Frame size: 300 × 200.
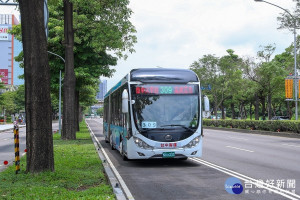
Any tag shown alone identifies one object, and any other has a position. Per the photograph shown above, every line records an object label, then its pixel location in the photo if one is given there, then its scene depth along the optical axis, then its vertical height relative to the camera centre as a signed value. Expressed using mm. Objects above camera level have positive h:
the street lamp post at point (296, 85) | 30777 +1969
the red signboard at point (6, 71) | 158250 +16669
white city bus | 12195 -73
